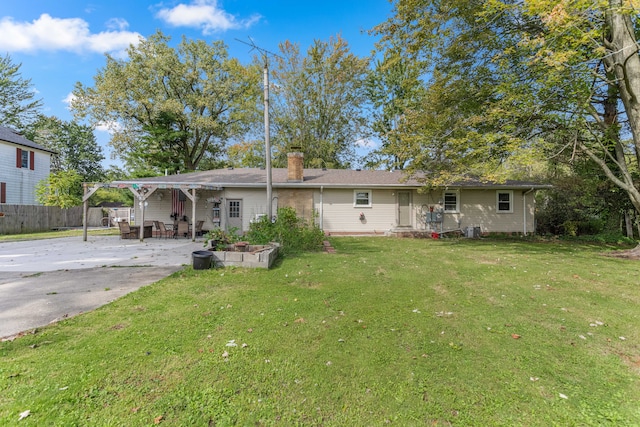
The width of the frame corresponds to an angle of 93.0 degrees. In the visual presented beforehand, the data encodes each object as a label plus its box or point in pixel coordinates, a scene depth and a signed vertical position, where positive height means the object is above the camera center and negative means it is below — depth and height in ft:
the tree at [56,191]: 71.41 +6.79
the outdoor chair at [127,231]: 42.24 -1.76
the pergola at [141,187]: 39.85 +4.26
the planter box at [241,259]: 22.24 -3.03
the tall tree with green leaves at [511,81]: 27.48 +14.21
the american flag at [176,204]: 48.57 +2.29
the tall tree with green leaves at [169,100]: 73.82 +30.19
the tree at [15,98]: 89.76 +37.53
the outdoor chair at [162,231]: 44.68 -1.86
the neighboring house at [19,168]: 66.49 +12.21
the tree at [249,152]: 83.66 +18.12
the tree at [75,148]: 124.67 +30.20
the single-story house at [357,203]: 47.80 +2.22
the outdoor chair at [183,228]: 44.34 -1.43
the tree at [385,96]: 82.43 +33.91
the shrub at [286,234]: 28.45 -1.66
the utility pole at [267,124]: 32.11 +10.12
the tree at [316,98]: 80.53 +32.66
